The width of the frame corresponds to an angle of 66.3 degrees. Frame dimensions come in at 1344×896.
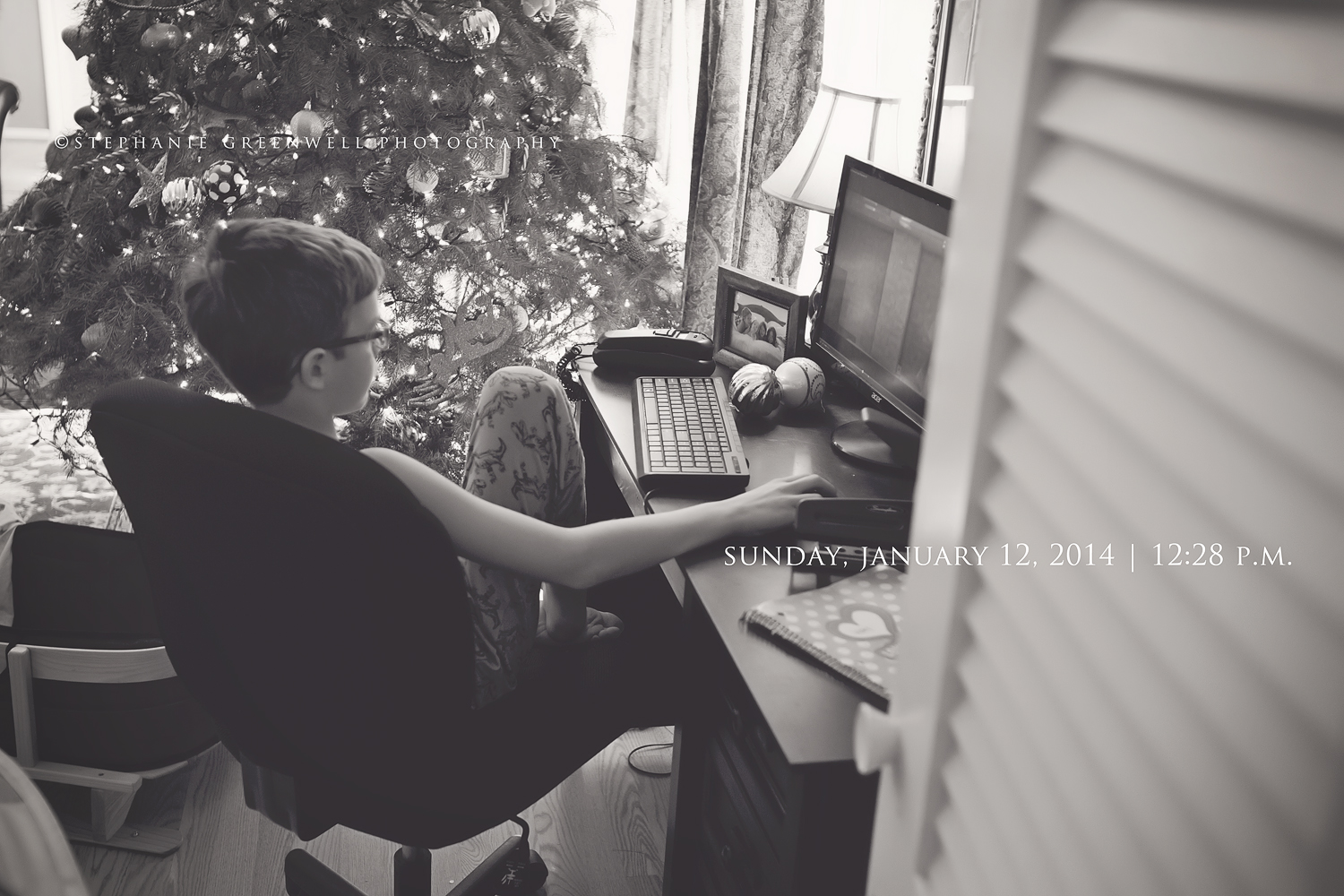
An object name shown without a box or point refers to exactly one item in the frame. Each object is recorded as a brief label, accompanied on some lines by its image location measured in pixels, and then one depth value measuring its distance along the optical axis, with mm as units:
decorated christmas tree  2361
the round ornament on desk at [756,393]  1699
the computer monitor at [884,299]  1484
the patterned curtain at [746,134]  2658
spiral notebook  1021
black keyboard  1426
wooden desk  979
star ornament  2314
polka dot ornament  2354
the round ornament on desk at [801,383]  1747
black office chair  957
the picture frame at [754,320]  1932
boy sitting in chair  1146
